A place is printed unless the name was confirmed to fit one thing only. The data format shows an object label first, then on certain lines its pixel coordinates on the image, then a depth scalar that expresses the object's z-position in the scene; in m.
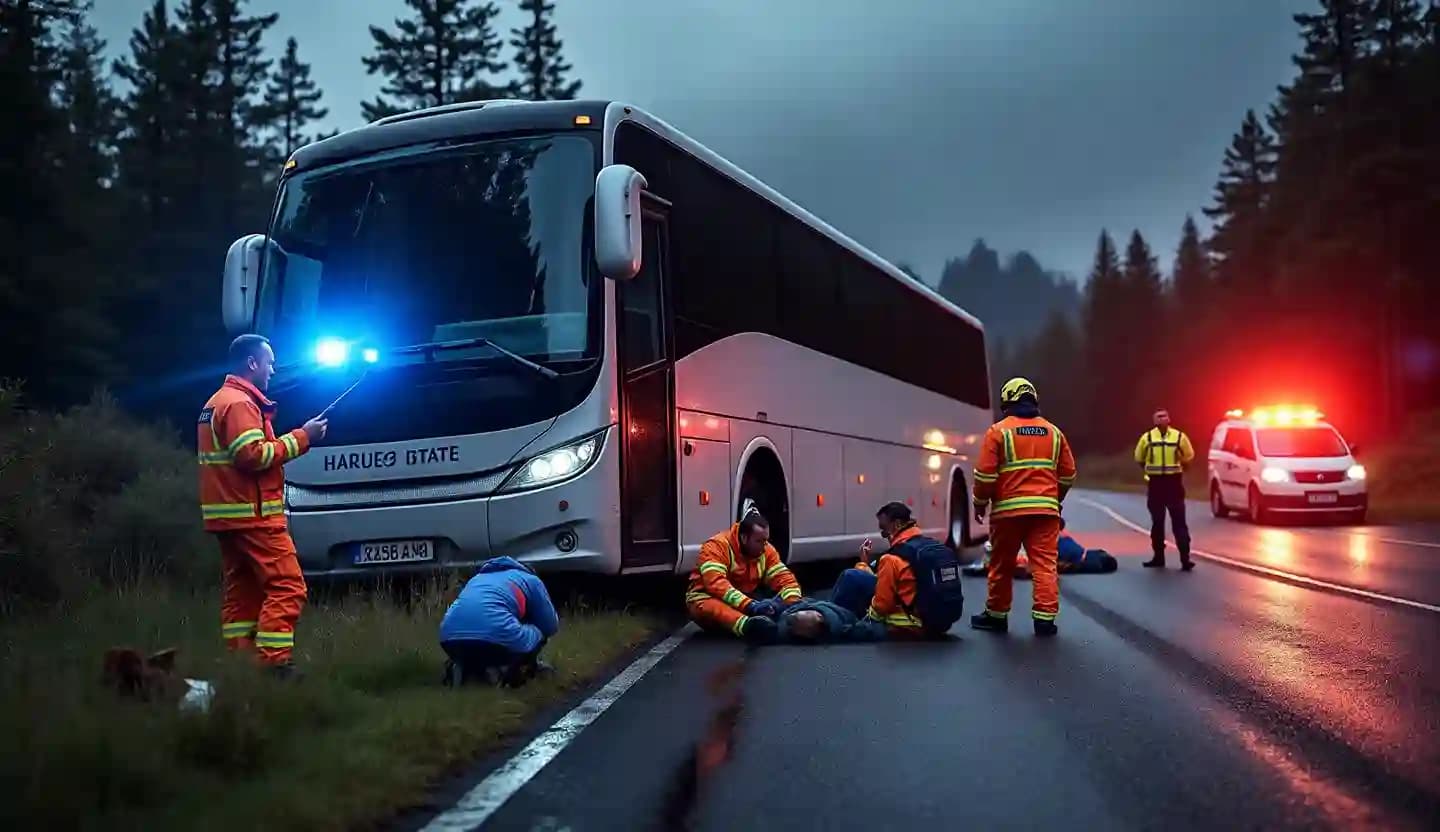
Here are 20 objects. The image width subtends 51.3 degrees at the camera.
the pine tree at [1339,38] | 50.94
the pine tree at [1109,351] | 97.12
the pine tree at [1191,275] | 86.31
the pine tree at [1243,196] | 68.31
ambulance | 27.31
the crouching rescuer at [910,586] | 10.30
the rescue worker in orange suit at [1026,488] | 10.62
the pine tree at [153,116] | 51.31
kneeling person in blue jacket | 7.25
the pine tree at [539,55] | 51.06
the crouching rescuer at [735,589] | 10.40
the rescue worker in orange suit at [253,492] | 7.46
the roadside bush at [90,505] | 10.61
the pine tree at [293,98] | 59.44
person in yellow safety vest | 18.16
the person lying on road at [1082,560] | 17.25
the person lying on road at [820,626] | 10.25
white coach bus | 10.01
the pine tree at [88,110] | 43.88
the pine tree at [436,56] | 49.09
